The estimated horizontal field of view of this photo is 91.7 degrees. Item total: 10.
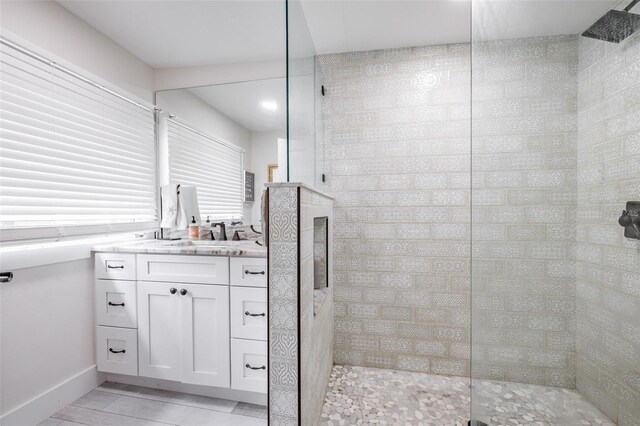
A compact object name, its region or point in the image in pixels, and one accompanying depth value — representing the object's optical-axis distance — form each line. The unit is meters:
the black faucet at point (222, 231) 2.29
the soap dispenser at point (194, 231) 2.32
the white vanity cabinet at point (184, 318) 1.70
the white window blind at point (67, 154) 1.52
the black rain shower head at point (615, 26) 1.04
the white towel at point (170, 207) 2.38
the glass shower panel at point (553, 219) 1.11
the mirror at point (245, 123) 2.17
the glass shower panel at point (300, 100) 1.21
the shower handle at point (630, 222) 1.07
